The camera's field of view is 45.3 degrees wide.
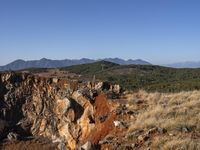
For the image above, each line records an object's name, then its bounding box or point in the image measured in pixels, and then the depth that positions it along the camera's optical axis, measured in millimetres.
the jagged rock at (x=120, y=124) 11931
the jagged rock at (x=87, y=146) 10557
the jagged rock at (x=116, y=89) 17294
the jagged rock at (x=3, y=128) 19600
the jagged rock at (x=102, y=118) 13856
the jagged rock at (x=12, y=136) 18865
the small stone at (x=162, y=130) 10290
